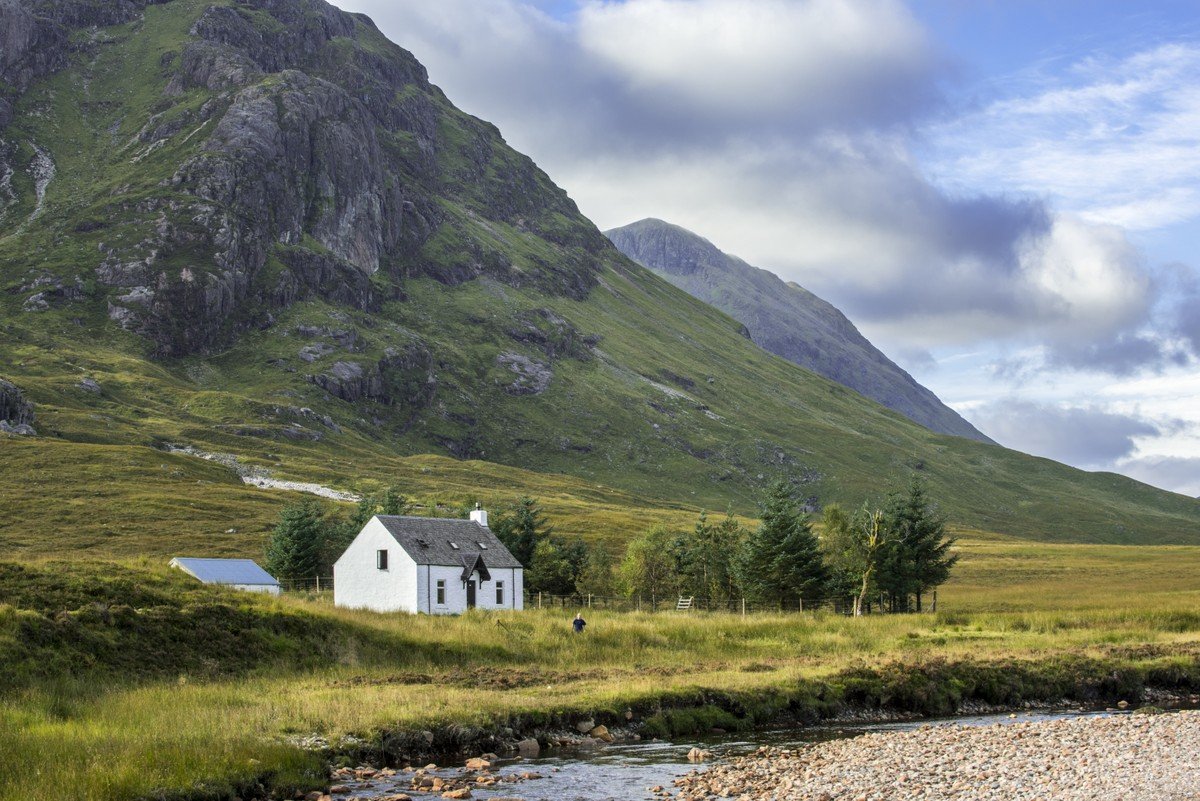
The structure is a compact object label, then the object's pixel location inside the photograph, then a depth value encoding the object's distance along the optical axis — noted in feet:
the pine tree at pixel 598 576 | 336.08
